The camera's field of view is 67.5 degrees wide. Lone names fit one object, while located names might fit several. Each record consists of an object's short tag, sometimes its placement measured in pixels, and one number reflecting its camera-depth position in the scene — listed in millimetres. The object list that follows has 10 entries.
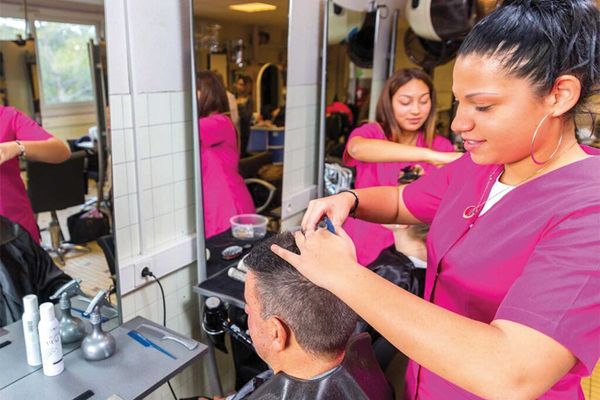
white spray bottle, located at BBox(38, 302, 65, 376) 1193
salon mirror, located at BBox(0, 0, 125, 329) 1229
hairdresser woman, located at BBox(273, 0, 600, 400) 619
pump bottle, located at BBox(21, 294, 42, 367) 1233
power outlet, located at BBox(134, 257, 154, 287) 1611
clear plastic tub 2104
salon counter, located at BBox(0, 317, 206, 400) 1186
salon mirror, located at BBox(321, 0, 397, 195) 2531
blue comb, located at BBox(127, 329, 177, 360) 1359
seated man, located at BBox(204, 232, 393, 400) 1013
